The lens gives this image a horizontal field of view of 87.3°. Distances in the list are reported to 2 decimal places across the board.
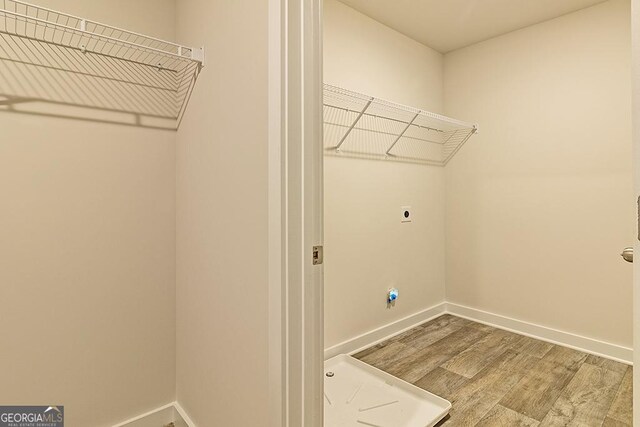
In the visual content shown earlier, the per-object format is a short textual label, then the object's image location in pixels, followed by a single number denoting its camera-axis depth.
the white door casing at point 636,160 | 0.58
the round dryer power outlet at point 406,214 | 2.80
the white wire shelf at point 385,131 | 2.28
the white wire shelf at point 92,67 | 1.29
